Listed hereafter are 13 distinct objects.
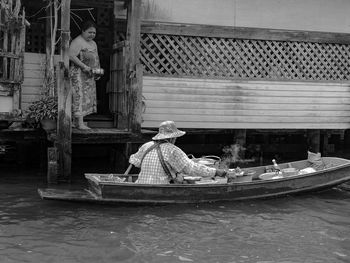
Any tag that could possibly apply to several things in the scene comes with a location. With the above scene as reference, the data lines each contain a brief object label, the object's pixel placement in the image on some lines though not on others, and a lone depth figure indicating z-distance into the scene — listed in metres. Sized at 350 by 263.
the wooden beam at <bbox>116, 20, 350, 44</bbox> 12.06
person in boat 8.77
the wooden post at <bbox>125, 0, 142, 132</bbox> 11.12
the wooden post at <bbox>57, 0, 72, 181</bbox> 10.06
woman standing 10.88
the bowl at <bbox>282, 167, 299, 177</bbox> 10.58
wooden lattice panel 12.23
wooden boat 8.65
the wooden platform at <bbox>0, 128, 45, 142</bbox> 11.09
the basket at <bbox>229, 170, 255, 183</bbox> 9.87
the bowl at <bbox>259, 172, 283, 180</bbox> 10.35
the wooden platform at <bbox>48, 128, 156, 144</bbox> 10.48
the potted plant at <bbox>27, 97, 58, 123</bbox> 10.36
